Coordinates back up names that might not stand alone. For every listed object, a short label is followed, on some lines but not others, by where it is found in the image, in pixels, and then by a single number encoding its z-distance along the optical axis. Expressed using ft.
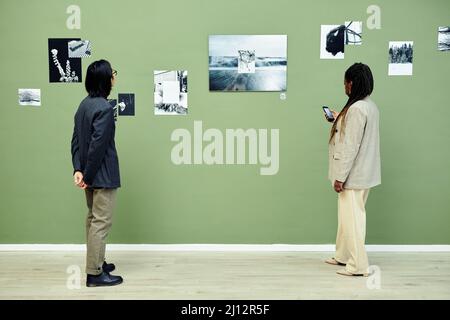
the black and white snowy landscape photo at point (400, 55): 13.08
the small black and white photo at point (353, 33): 13.03
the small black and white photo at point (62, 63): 13.12
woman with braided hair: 10.91
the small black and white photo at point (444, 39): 13.05
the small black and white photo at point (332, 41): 13.04
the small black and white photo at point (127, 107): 13.25
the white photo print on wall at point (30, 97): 13.24
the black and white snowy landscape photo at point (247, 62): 13.06
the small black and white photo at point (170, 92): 13.19
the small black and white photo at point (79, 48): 13.10
